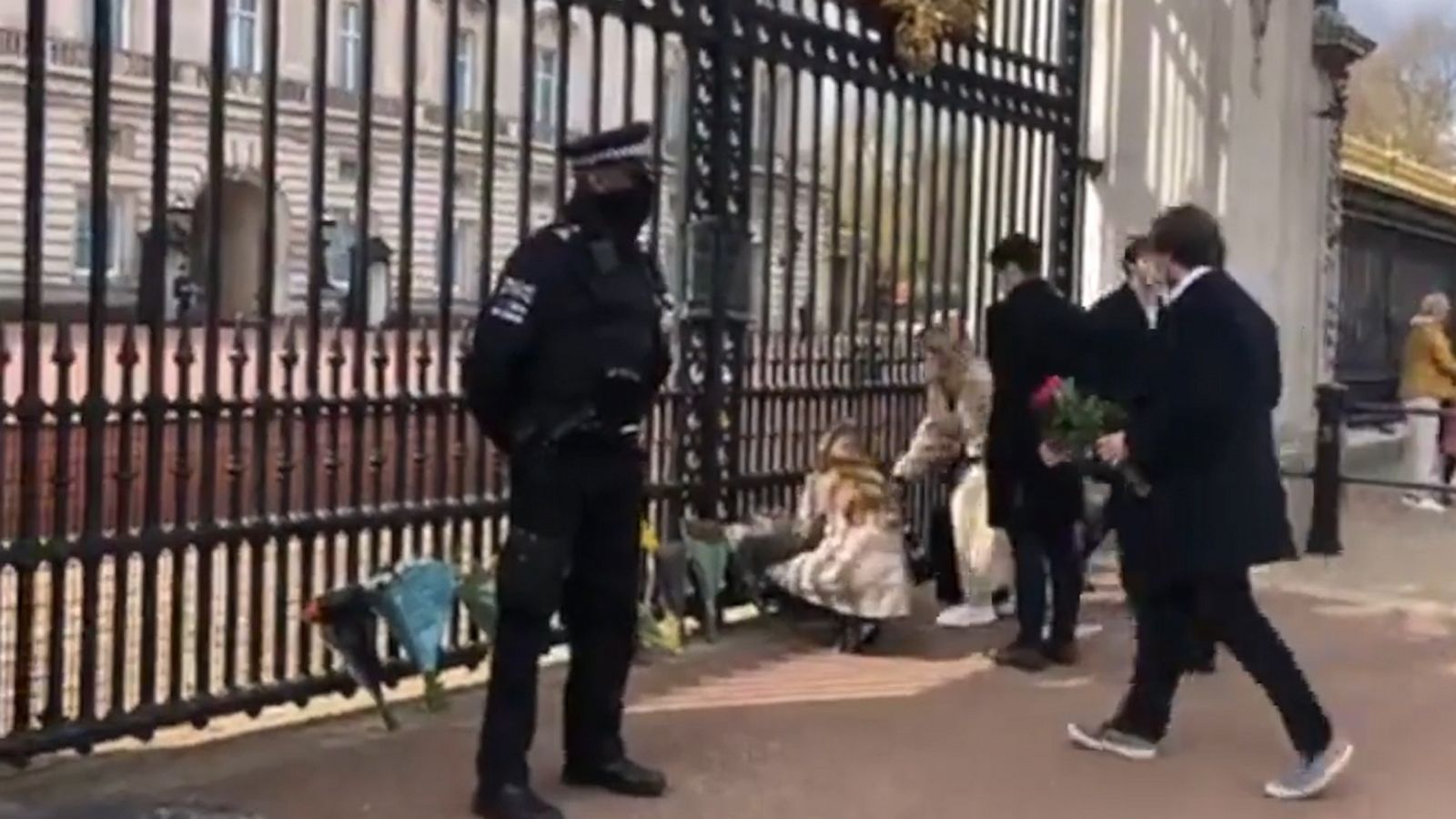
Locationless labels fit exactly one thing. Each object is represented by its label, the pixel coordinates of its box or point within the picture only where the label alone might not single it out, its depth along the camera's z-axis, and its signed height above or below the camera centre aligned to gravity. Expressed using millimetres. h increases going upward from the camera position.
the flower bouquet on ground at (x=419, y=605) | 6950 -701
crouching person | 8719 -632
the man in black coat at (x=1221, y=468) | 6637 -196
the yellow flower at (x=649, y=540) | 8453 -576
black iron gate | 6176 +386
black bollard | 12836 -372
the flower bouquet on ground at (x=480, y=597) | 7383 -705
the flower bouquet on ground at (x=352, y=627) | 6797 -759
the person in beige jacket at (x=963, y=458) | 9633 -273
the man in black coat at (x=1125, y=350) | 7699 +184
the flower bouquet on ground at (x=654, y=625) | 8547 -913
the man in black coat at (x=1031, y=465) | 8594 -264
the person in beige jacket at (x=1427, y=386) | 16969 +177
